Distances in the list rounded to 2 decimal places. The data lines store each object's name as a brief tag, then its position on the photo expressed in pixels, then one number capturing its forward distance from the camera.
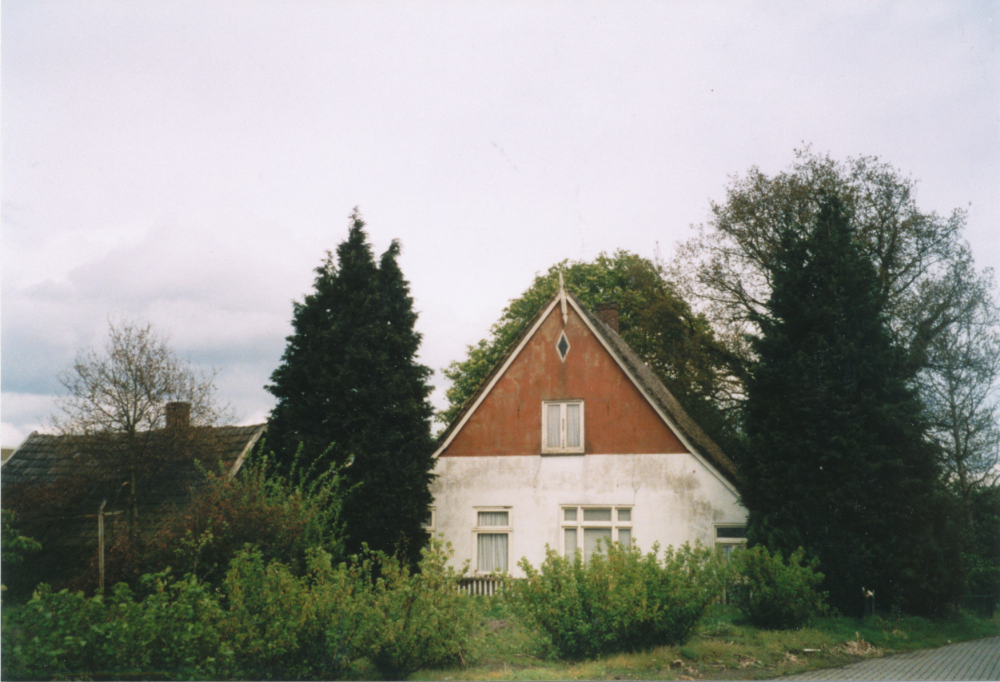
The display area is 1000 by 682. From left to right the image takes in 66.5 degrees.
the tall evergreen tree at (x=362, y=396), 18.25
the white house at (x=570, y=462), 19.70
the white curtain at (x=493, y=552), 20.86
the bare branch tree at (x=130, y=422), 17.78
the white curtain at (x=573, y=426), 20.88
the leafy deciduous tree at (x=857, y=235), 24.59
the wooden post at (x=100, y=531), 15.53
